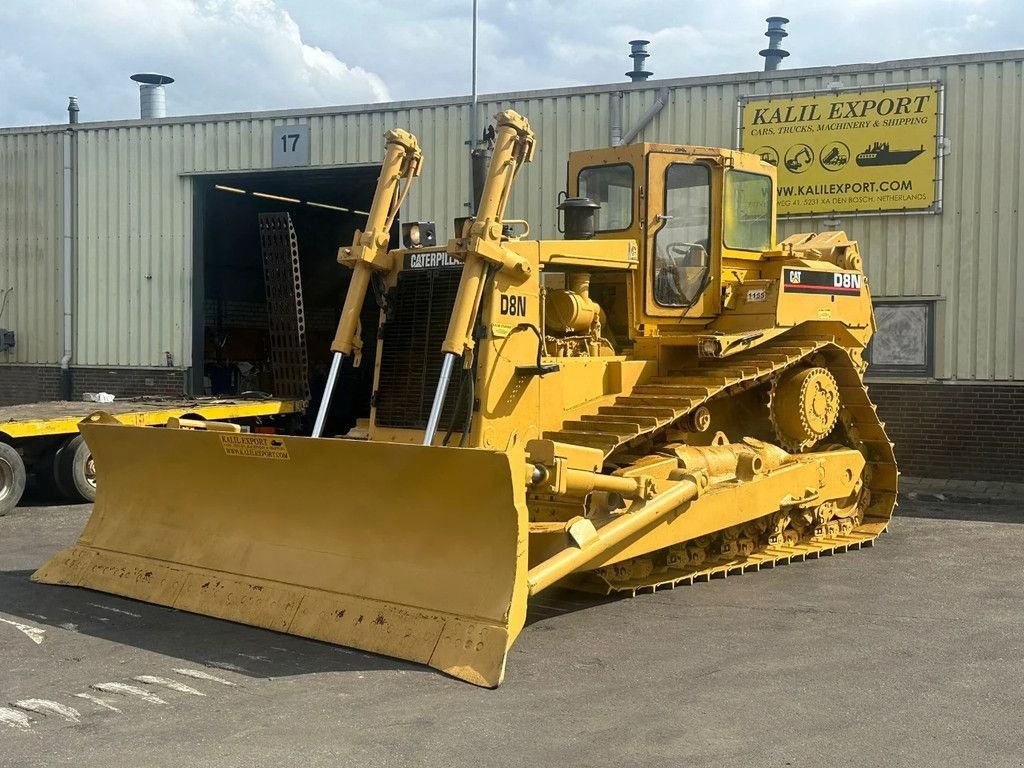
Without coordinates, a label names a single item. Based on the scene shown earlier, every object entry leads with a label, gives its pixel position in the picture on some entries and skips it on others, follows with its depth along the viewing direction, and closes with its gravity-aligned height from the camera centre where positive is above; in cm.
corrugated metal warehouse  1388 +171
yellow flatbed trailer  1222 -113
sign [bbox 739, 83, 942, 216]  1406 +243
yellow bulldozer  658 -67
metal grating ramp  1619 +48
